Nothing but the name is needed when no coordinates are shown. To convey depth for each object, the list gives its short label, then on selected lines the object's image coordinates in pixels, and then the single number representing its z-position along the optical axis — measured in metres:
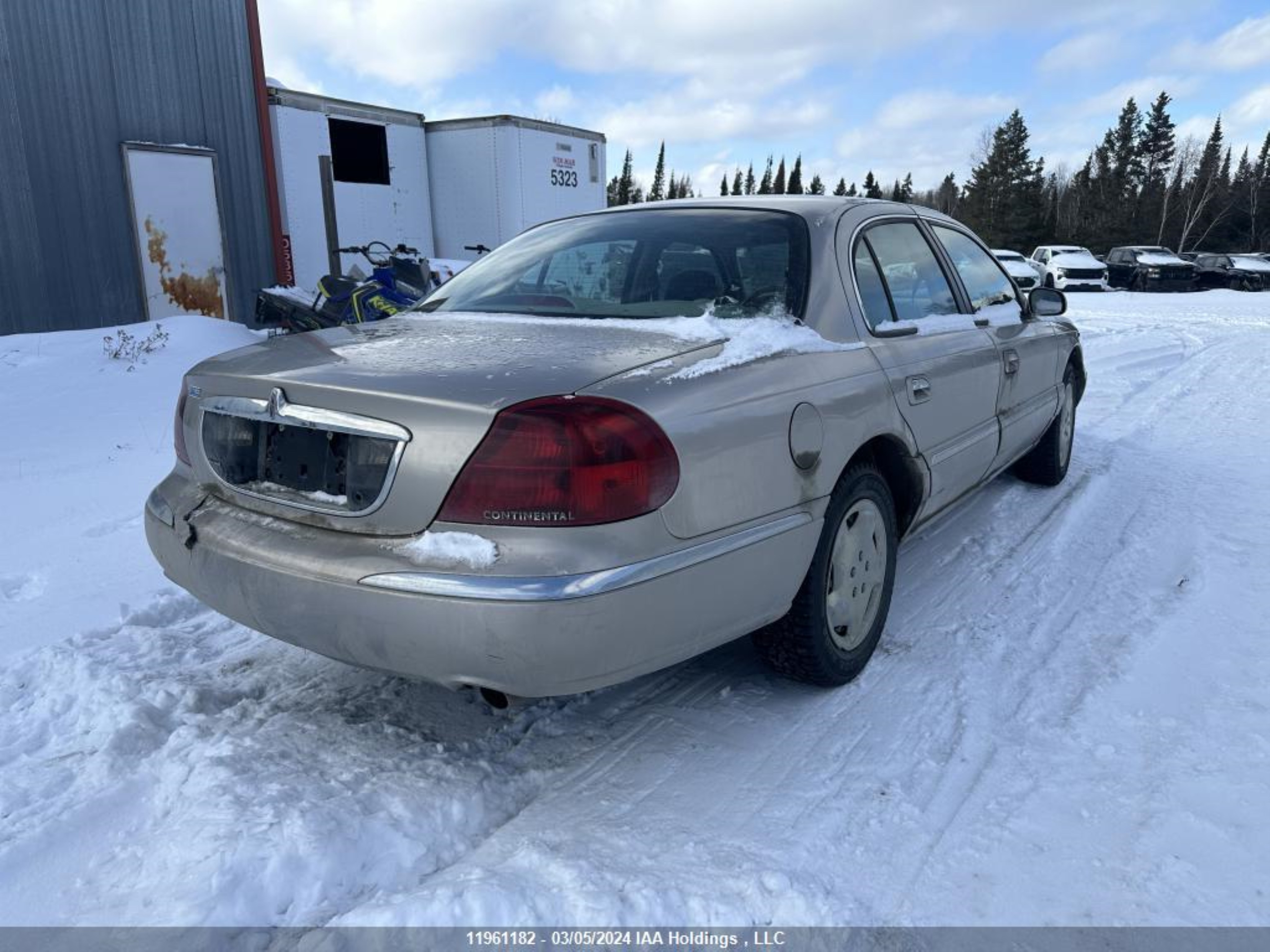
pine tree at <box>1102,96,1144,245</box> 51.22
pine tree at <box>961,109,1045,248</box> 50.19
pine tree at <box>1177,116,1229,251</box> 49.06
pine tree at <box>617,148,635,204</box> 63.06
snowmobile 7.99
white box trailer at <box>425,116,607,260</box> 14.44
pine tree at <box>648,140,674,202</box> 68.38
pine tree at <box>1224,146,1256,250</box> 48.88
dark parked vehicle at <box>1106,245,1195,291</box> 27.25
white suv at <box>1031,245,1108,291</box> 26.78
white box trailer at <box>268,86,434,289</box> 12.05
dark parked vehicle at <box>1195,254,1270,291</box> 27.67
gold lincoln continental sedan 1.96
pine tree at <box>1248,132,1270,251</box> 47.72
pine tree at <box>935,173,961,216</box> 76.12
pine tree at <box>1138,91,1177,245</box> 53.03
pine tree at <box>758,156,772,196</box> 71.06
